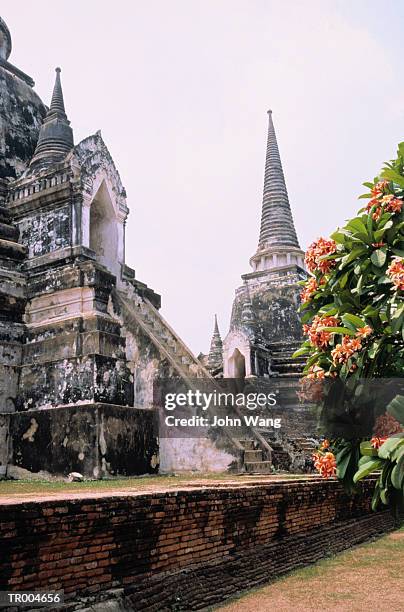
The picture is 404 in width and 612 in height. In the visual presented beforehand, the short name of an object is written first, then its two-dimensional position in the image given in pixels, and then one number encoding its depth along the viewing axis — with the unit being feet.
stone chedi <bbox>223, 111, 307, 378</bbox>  65.36
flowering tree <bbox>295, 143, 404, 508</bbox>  9.36
